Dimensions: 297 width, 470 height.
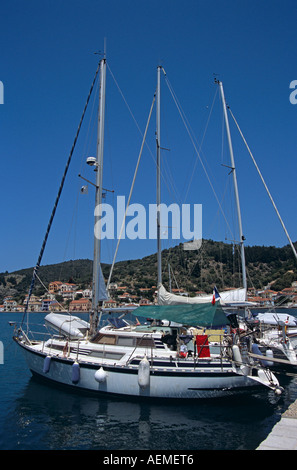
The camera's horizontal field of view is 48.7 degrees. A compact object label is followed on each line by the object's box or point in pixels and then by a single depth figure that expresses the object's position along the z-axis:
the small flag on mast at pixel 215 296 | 12.91
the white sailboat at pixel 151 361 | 11.90
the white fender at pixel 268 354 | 14.88
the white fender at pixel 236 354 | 12.22
